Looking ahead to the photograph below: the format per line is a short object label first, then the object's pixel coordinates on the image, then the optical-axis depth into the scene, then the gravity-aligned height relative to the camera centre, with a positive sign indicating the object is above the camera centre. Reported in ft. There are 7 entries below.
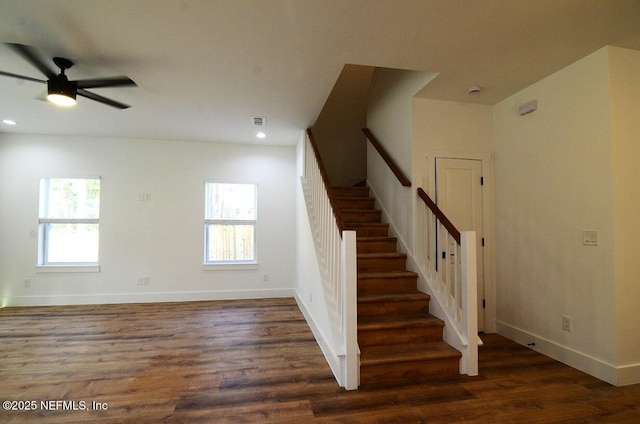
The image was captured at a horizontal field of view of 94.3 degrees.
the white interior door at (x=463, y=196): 10.80 +0.90
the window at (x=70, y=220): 14.98 +0.05
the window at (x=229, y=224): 16.28 -0.19
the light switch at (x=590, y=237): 7.98 -0.48
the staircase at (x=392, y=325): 7.62 -2.95
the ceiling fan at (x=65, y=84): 7.86 +3.71
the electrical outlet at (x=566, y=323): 8.58 -3.02
